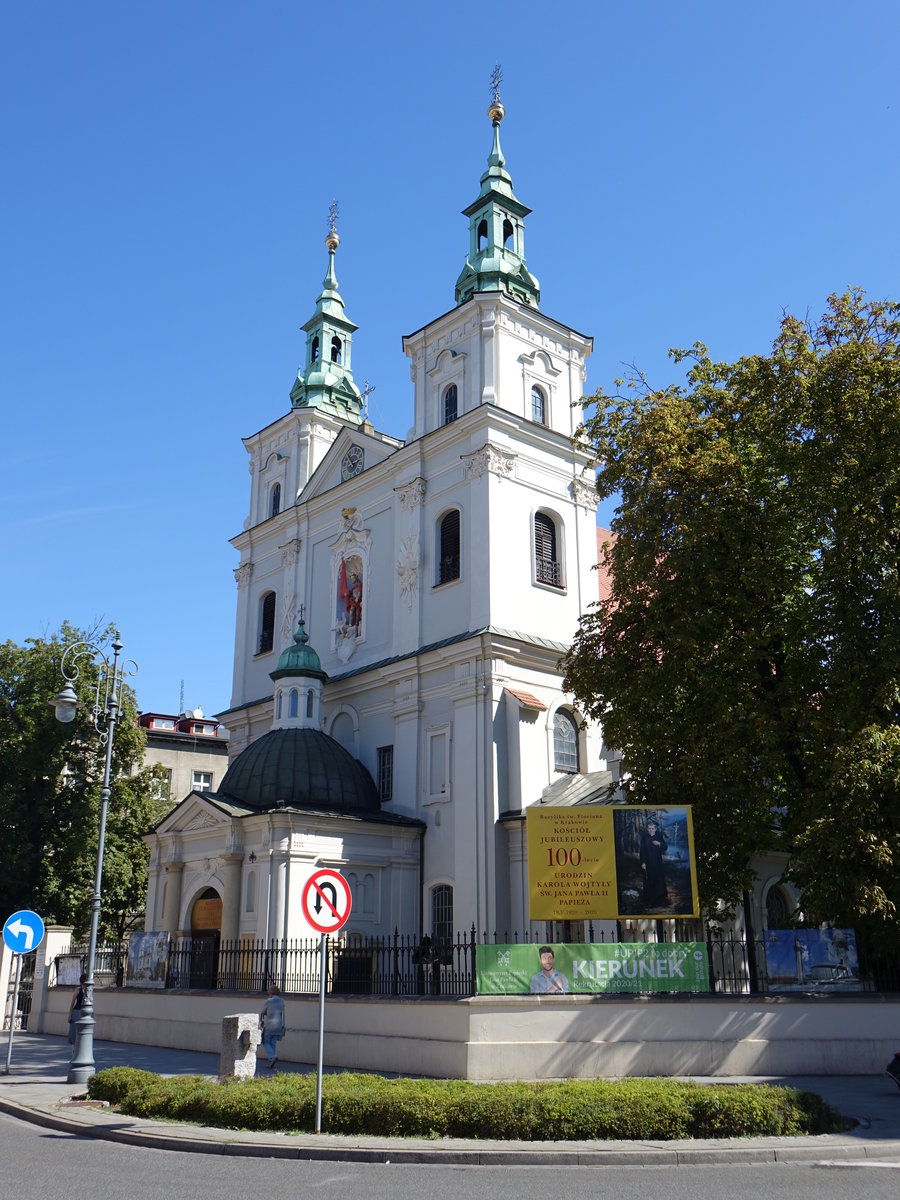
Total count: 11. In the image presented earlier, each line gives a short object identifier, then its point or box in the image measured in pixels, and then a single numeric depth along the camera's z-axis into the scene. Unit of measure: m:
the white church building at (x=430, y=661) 29.16
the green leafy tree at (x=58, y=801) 39.06
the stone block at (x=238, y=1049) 15.79
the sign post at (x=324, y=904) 12.40
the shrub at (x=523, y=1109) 11.80
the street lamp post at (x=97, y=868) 17.88
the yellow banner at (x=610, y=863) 17.92
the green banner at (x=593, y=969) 17.06
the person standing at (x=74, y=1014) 22.87
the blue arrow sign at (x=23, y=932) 18.28
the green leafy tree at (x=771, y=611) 19.55
